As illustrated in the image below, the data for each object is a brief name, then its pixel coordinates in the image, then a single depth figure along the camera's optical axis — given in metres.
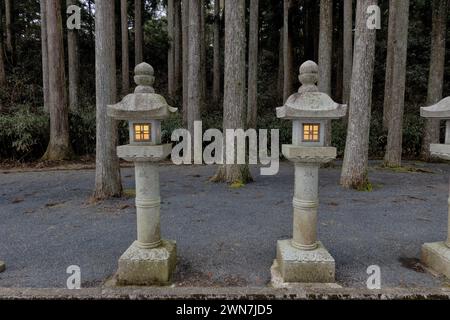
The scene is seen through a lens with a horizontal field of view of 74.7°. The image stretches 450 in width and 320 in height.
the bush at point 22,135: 9.84
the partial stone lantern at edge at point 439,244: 3.15
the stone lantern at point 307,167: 2.94
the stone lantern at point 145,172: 3.03
